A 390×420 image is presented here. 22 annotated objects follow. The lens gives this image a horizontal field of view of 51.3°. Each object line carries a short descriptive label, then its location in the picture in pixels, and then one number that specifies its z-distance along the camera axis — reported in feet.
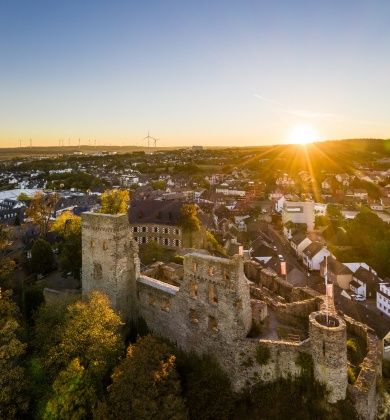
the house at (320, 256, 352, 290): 207.92
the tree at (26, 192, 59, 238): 193.77
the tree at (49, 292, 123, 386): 86.94
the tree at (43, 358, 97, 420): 79.15
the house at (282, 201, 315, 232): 319.68
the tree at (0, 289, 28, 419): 83.41
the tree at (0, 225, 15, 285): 122.11
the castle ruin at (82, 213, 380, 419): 71.05
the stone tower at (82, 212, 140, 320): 98.73
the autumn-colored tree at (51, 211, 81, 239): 165.07
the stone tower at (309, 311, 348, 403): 68.59
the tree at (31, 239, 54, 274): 148.97
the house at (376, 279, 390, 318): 186.09
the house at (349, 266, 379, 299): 200.95
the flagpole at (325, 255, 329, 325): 74.12
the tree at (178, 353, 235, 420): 78.28
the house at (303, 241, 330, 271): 228.63
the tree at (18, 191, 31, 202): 409.78
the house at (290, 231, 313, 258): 251.80
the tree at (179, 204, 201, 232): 190.60
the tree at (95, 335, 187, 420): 72.64
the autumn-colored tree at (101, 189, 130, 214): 183.93
